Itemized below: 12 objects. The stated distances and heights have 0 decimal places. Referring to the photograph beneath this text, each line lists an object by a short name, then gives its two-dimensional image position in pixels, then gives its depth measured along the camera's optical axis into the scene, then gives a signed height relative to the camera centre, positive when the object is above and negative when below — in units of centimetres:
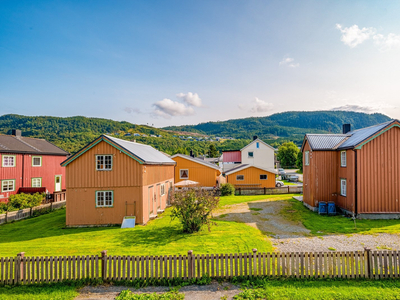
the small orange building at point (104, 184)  1742 -188
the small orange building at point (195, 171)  3375 -173
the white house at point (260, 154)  5038 +114
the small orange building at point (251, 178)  3409 -280
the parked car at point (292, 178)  4944 -409
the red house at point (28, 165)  2606 -71
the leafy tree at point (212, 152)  10169 +327
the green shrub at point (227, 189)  3120 -410
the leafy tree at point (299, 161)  6957 -60
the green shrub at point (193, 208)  1445 -308
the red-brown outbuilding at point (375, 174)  1766 -117
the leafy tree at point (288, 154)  8081 +180
